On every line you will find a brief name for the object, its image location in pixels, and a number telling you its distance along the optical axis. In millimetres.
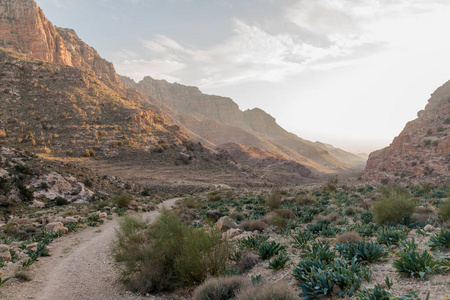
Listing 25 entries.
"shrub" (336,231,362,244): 6982
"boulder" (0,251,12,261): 7817
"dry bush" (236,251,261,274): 6586
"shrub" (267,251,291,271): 6105
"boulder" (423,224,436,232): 7492
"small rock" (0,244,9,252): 8712
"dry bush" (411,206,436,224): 9020
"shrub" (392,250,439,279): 4254
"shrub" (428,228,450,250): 5493
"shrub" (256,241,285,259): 7082
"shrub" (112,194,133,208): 19688
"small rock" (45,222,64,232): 12065
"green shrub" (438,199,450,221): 8300
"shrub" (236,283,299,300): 3825
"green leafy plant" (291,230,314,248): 7519
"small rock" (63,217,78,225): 13453
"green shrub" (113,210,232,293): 5926
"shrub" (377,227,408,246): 6604
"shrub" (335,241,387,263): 5578
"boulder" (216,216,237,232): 10383
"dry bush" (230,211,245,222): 13957
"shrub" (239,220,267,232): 10754
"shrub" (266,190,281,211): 16500
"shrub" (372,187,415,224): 9297
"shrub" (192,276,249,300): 4730
